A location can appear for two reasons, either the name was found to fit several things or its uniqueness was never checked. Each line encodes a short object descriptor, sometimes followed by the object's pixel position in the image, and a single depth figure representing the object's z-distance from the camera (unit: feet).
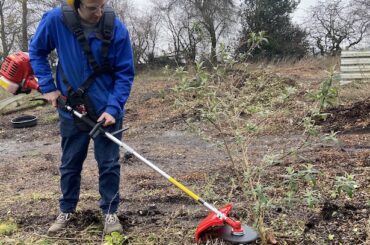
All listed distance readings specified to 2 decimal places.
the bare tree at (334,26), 106.32
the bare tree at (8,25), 97.78
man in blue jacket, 11.12
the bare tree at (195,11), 98.37
